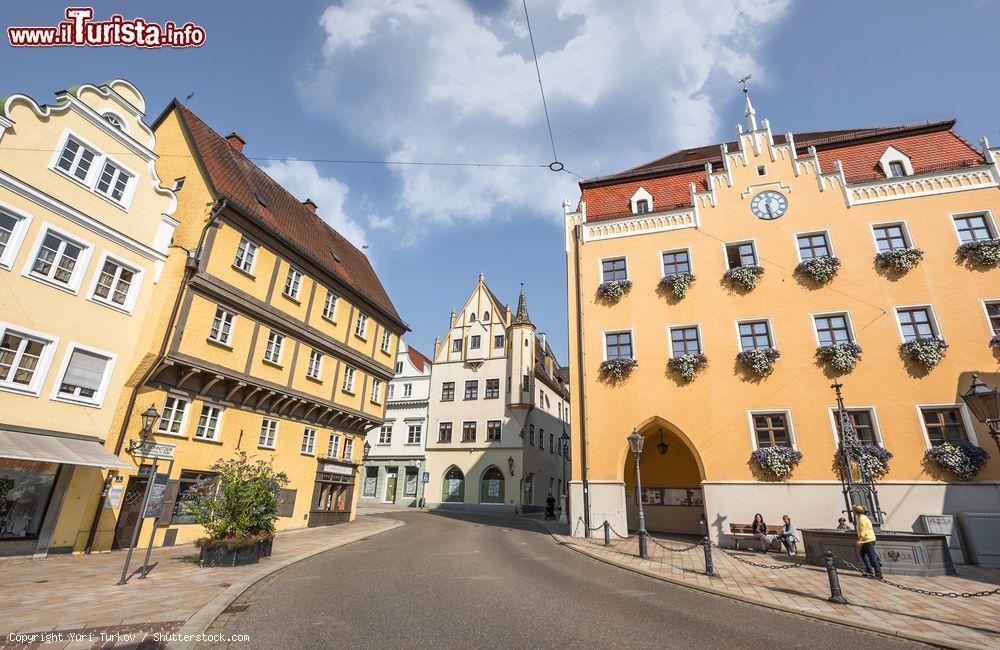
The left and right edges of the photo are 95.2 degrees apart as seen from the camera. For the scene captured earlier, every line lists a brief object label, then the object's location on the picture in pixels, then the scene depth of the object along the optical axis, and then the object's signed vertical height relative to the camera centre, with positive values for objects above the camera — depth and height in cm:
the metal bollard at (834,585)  896 -169
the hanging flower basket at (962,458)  1533 +132
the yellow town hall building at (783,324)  1680 +670
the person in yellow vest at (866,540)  1130 -103
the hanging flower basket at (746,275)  1978 +888
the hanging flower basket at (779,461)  1708 +113
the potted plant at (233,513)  1162 -103
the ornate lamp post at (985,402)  986 +216
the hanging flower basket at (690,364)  1917 +500
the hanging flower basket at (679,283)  2055 +883
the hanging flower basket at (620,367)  2019 +500
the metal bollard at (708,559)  1140 -164
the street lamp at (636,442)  1550 +144
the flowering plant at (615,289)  2155 +884
